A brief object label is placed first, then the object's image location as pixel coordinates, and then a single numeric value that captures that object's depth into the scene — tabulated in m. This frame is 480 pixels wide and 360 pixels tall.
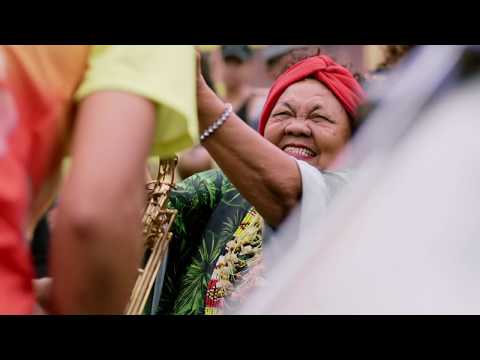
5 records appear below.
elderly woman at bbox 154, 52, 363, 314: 1.95
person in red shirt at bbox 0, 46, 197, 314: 0.97
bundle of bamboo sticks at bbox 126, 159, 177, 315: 1.54
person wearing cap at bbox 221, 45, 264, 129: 4.36
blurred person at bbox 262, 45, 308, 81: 2.55
